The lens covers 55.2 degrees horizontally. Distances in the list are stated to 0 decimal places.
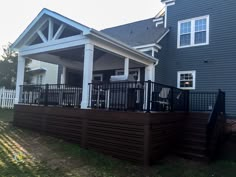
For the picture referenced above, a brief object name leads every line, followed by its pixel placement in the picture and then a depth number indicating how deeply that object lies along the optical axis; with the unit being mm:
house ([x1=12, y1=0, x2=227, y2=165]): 6660
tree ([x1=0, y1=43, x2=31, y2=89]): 18000
